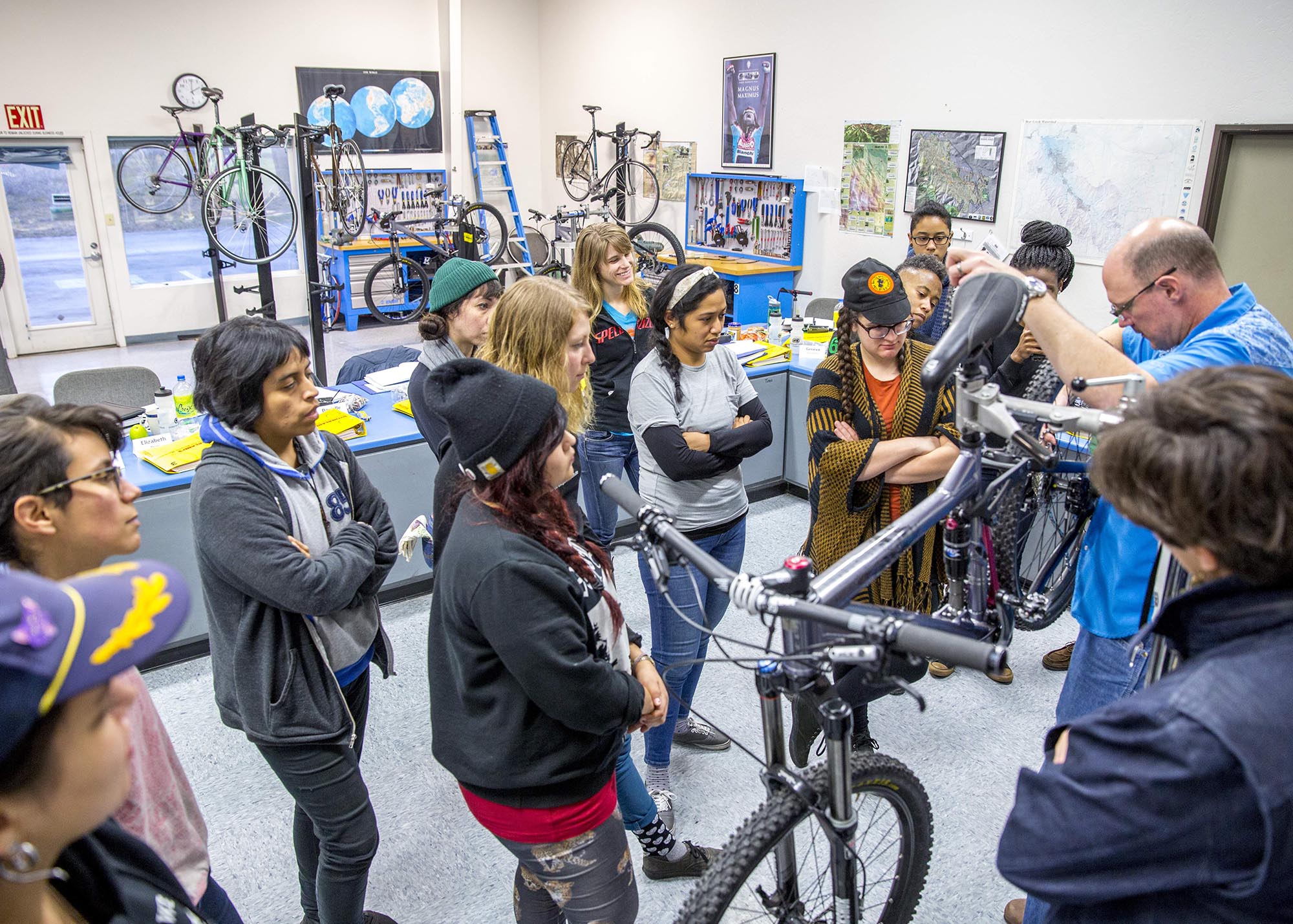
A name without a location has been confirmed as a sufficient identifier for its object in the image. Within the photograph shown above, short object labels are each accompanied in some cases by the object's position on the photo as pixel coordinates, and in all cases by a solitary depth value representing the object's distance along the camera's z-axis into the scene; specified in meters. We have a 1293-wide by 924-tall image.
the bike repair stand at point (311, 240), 4.73
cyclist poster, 7.59
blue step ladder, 10.28
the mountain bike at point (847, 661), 1.19
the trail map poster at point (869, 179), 6.67
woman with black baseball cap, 2.25
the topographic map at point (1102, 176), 4.94
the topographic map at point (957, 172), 5.96
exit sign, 7.68
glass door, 8.00
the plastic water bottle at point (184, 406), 3.80
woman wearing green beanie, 2.65
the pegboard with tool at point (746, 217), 7.59
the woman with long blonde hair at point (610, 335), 3.45
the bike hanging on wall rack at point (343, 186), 8.27
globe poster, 9.22
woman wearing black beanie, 1.38
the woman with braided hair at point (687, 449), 2.43
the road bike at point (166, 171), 8.34
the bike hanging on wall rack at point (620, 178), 9.38
